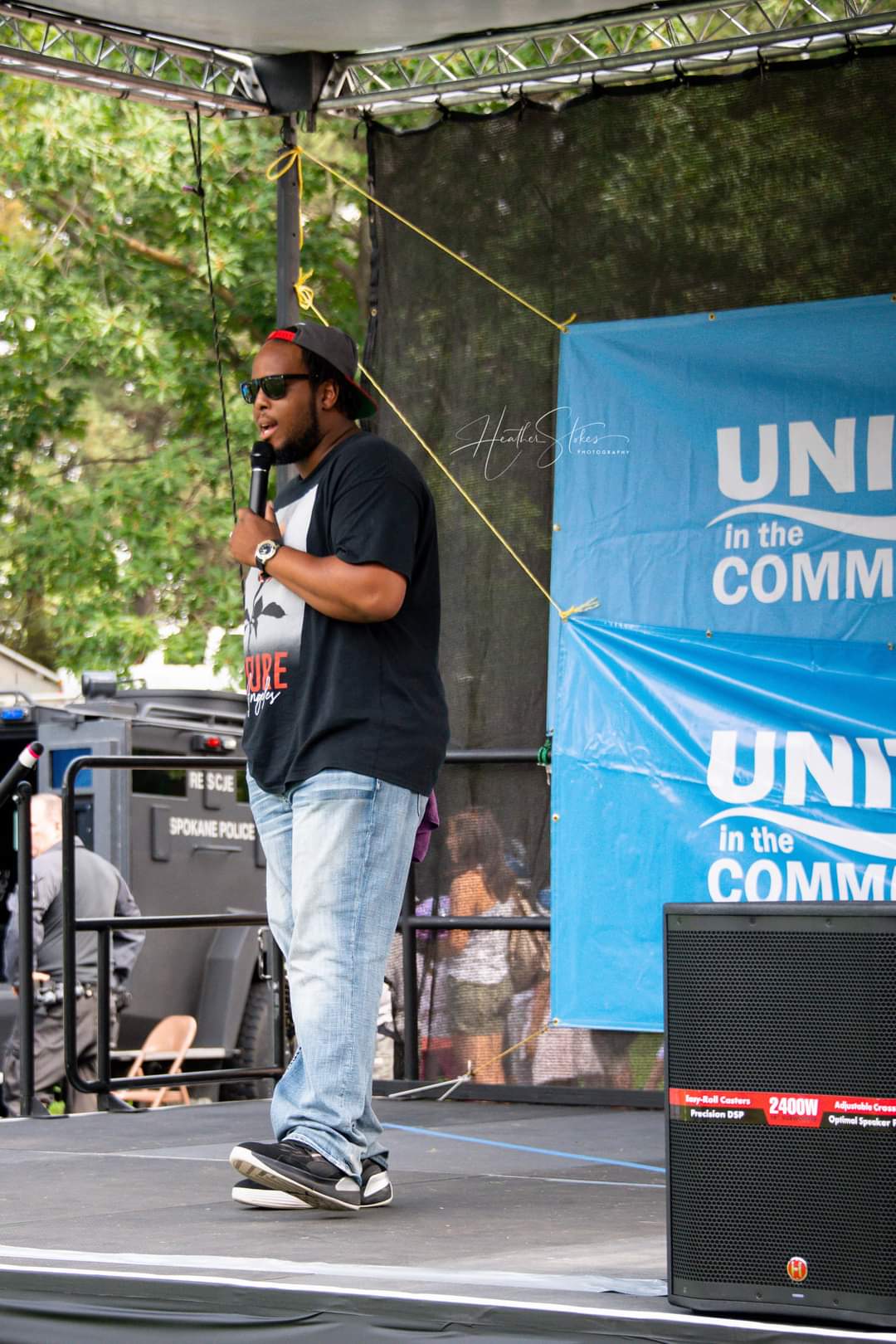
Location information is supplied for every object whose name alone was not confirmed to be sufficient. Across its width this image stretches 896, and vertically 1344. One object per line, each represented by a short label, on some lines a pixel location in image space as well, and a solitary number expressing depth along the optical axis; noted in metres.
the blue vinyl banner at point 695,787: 11.14
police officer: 19.67
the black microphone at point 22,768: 11.92
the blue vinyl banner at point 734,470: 11.30
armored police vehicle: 24.10
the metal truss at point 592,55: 11.43
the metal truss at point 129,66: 11.99
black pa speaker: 4.92
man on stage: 7.58
